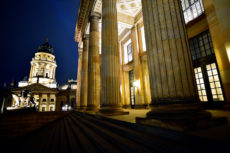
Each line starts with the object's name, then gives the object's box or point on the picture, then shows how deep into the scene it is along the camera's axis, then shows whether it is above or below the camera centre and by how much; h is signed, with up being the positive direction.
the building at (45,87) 41.41 +6.76
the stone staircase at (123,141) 1.45 -0.76
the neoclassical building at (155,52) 2.46 +2.01
